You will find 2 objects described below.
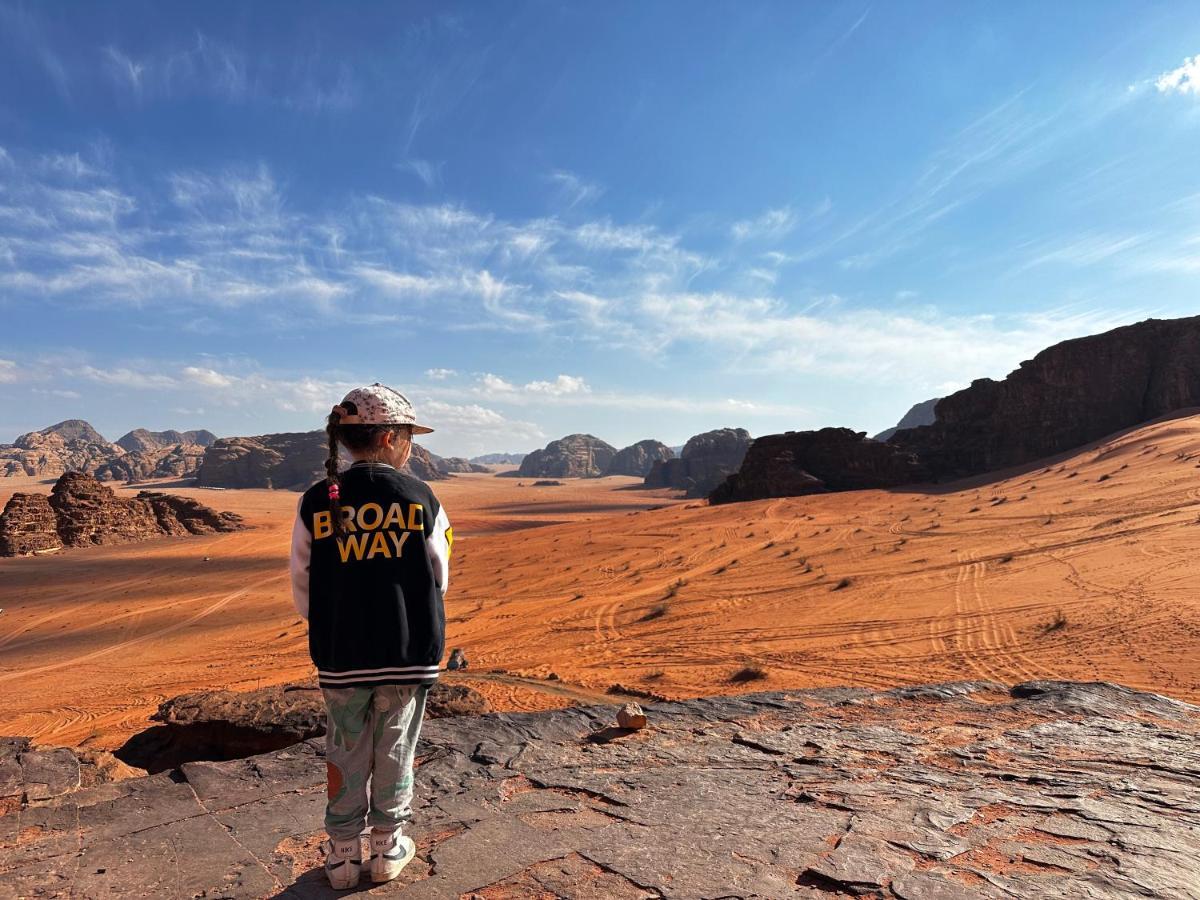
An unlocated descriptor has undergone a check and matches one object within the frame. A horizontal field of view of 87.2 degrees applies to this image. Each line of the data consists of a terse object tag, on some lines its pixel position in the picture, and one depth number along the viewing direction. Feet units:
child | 8.27
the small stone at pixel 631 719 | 15.39
